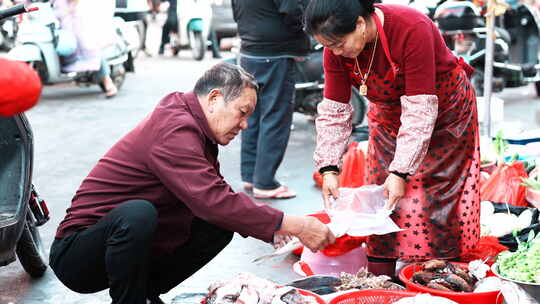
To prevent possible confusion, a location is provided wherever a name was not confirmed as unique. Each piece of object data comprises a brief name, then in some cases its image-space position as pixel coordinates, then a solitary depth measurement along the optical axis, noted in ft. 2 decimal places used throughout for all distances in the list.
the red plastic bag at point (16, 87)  7.16
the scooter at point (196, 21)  52.95
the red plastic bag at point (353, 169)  18.65
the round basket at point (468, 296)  10.91
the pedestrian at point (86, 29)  34.47
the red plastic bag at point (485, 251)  12.71
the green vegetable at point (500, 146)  17.66
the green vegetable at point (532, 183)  15.70
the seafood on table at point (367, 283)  11.44
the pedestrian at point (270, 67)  18.67
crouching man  9.82
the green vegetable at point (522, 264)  10.11
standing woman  10.82
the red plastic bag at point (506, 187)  16.05
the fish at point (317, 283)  11.75
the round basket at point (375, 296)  10.83
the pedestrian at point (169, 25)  55.42
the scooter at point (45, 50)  33.45
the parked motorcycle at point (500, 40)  29.53
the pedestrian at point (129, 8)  25.94
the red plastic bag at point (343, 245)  13.37
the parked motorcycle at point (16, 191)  11.85
